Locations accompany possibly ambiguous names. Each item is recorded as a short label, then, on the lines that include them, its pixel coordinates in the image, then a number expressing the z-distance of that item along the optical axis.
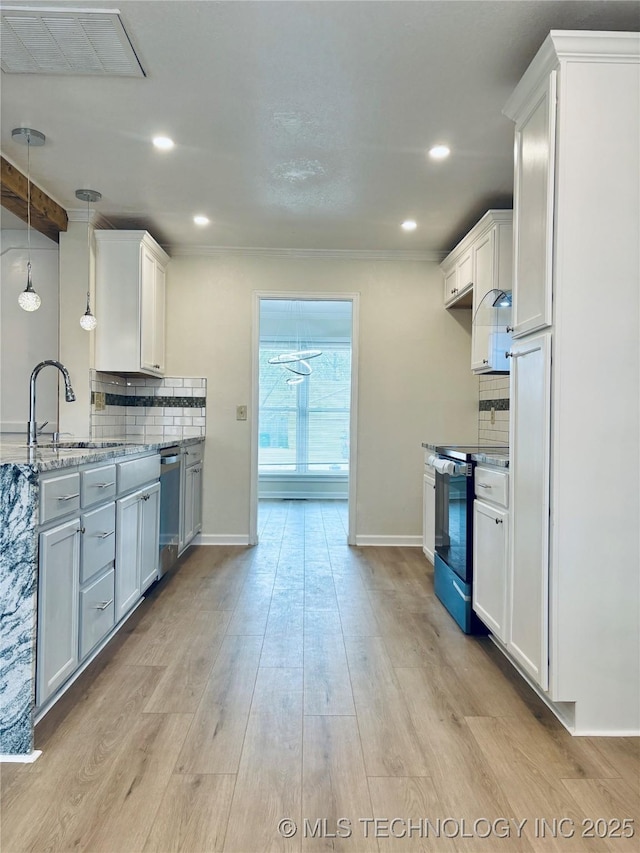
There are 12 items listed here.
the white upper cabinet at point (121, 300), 3.84
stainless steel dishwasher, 3.38
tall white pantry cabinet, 1.84
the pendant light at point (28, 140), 2.67
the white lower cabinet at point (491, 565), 2.33
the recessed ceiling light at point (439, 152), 2.81
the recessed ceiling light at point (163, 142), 2.74
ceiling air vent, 1.90
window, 7.75
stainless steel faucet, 2.42
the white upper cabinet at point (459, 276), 3.82
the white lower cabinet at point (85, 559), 1.81
